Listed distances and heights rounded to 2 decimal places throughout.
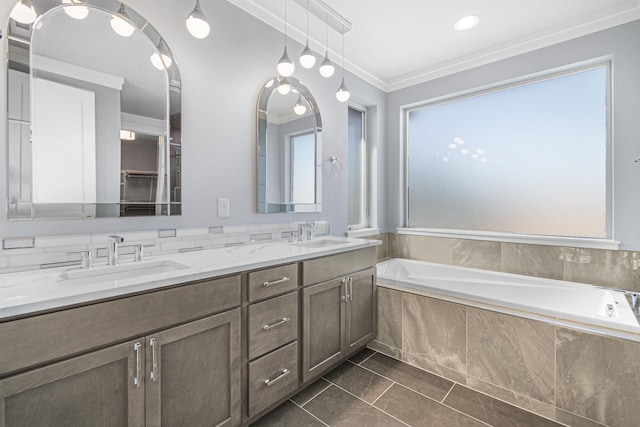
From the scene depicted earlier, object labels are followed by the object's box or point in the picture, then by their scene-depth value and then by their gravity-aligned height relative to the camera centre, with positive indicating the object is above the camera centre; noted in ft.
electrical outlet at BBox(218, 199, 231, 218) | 6.34 +0.07
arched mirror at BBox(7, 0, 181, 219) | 4.19 +1.58
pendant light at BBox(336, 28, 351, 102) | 7.52 +3.04
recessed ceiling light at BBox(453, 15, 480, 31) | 7.55 +4.98
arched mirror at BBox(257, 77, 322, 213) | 7.20 +1.69
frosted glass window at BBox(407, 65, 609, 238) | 7.98 +1.65
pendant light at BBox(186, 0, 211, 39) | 4.81 +3.12
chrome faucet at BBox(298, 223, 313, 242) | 7.73 -0.48
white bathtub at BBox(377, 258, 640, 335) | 5.43 -2.02
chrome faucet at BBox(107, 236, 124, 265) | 4.50 -0.58
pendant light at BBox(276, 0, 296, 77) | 6.17 +3.08
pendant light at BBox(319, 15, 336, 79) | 6.89 +3.36
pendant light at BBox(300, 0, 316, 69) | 6.55 +3.43
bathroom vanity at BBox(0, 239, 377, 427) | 2.96 -1.78
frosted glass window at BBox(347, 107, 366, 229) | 10.85 +1.62
